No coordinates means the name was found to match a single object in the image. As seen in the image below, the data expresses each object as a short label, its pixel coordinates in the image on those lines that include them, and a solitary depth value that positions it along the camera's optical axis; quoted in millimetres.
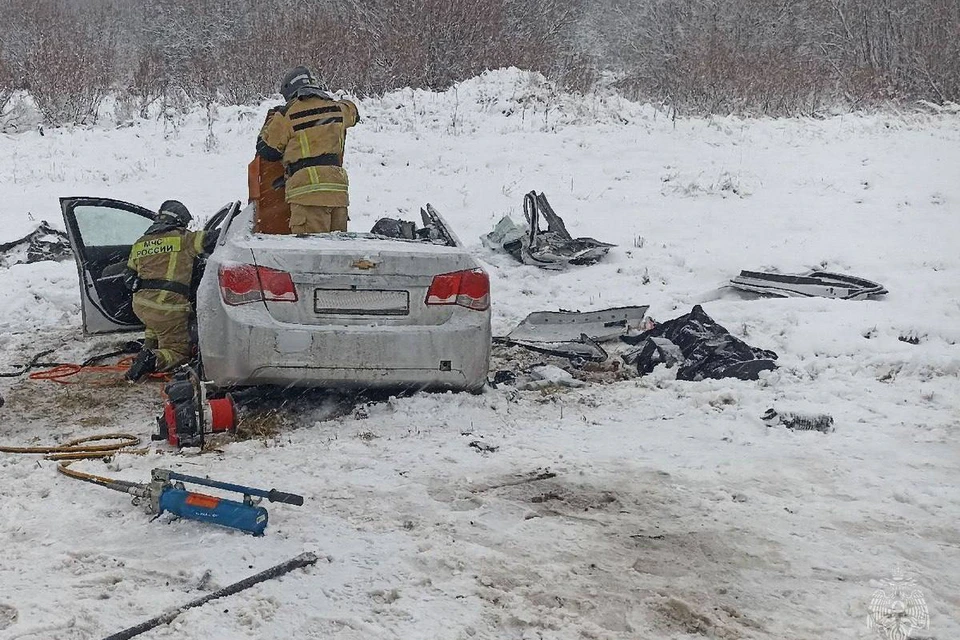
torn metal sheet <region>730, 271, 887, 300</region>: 7730
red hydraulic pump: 4434
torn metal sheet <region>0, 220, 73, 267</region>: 9406
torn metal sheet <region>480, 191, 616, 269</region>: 9344
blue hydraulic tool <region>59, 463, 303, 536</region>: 3268
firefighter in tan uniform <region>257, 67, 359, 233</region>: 6504
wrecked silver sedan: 4586
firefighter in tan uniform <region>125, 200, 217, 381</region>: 5922
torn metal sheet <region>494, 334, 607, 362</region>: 6555
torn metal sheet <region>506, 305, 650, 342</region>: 7109
